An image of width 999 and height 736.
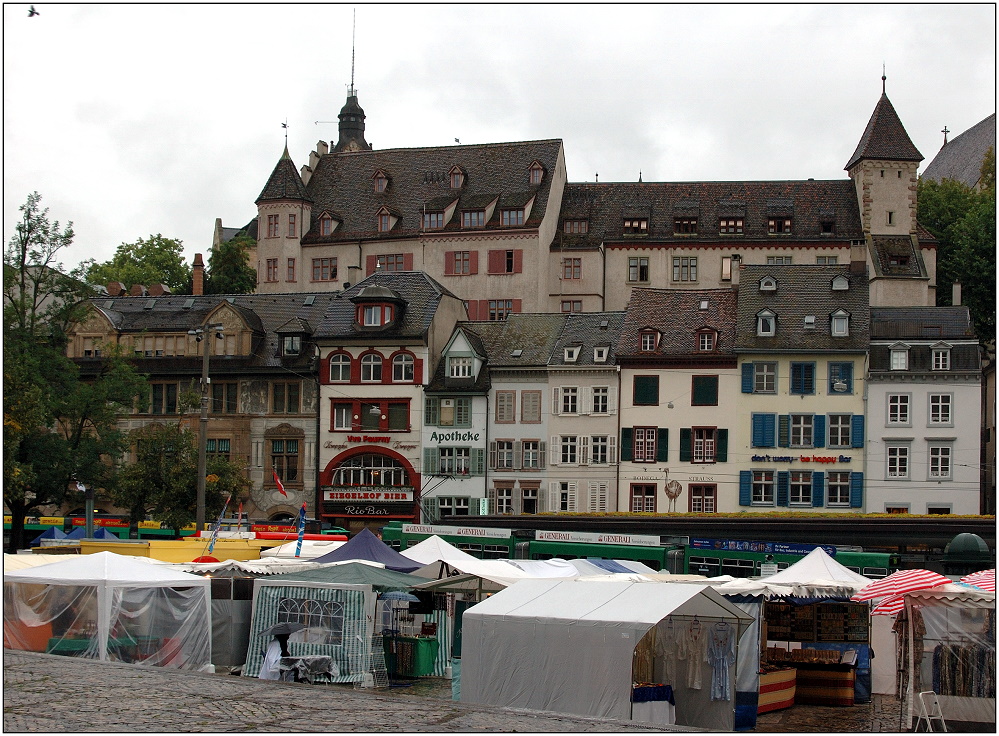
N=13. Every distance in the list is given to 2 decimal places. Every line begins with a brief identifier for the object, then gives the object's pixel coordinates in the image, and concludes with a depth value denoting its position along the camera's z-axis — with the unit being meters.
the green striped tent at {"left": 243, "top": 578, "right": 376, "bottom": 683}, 25.58
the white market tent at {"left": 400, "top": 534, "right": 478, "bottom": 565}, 34.12
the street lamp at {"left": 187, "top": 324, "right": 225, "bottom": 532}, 42.59
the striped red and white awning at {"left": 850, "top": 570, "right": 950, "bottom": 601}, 21.30
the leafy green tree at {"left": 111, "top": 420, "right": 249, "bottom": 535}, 56.62
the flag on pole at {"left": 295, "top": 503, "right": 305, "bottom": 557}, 36.42
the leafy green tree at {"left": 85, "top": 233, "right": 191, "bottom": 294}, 96.25
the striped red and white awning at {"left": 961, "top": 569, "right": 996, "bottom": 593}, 22.83
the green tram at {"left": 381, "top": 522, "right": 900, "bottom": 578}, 44.66
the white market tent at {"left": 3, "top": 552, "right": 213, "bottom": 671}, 24.83
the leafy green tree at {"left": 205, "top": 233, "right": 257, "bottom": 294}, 90.06
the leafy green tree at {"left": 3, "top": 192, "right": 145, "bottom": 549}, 54.53
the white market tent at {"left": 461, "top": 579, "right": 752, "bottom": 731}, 20.16
